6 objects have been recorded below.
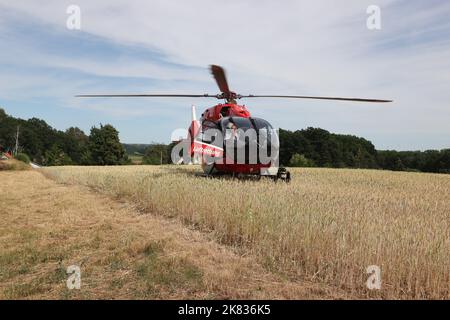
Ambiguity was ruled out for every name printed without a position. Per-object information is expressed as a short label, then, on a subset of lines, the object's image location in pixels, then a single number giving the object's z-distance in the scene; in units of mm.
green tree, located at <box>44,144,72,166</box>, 90188
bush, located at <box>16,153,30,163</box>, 46297
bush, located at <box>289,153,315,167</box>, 78500
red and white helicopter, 12774
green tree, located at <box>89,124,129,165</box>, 77250
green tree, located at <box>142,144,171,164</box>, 103688
